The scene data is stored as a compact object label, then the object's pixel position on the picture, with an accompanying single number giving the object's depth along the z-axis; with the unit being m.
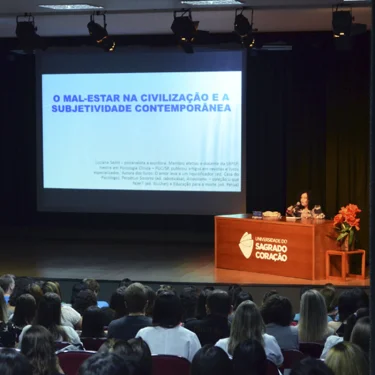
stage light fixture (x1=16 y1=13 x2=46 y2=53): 13.89
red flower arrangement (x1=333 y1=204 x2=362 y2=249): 12.56
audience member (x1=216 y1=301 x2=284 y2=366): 5.45
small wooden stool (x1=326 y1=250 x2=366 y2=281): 12.64
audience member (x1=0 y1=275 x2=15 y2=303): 8.86
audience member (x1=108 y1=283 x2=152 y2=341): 6.40
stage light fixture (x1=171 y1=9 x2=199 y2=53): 13.00
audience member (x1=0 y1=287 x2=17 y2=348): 5.80
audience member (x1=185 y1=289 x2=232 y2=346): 6.40
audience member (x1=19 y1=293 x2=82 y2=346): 6.11
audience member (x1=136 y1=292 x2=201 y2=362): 5.83
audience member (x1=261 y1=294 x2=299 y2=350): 6.28
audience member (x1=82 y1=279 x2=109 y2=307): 8.47
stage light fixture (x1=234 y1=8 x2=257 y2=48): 12.85
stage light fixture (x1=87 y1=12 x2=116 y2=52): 13.51
